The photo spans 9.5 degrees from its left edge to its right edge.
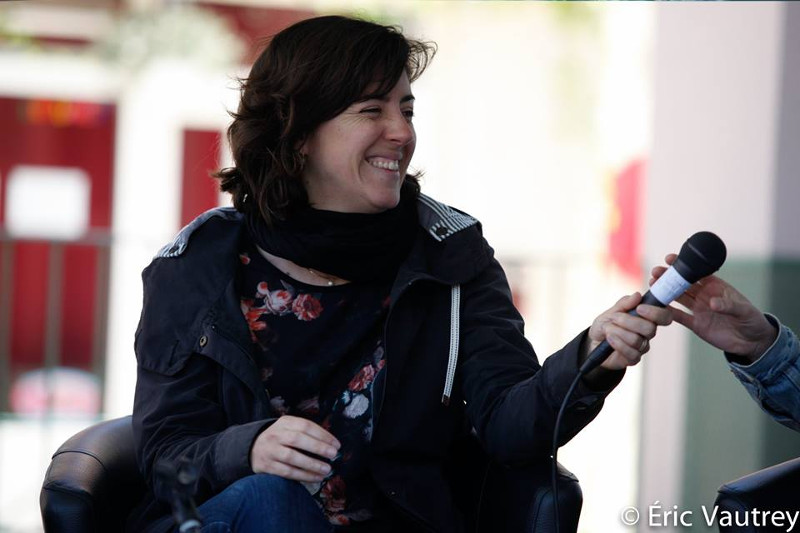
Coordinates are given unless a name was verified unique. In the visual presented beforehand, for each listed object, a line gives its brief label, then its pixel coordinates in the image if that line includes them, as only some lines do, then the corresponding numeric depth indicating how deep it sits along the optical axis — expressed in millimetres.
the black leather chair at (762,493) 5759
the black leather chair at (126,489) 5828
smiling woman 5922
